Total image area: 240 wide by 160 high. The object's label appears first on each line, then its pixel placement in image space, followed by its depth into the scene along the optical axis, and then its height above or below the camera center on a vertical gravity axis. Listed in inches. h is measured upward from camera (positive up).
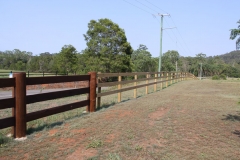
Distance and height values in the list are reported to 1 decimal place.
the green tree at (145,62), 2178.9 +72.5
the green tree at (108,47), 1343.5 +138.6
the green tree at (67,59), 1764.4 +78.4
